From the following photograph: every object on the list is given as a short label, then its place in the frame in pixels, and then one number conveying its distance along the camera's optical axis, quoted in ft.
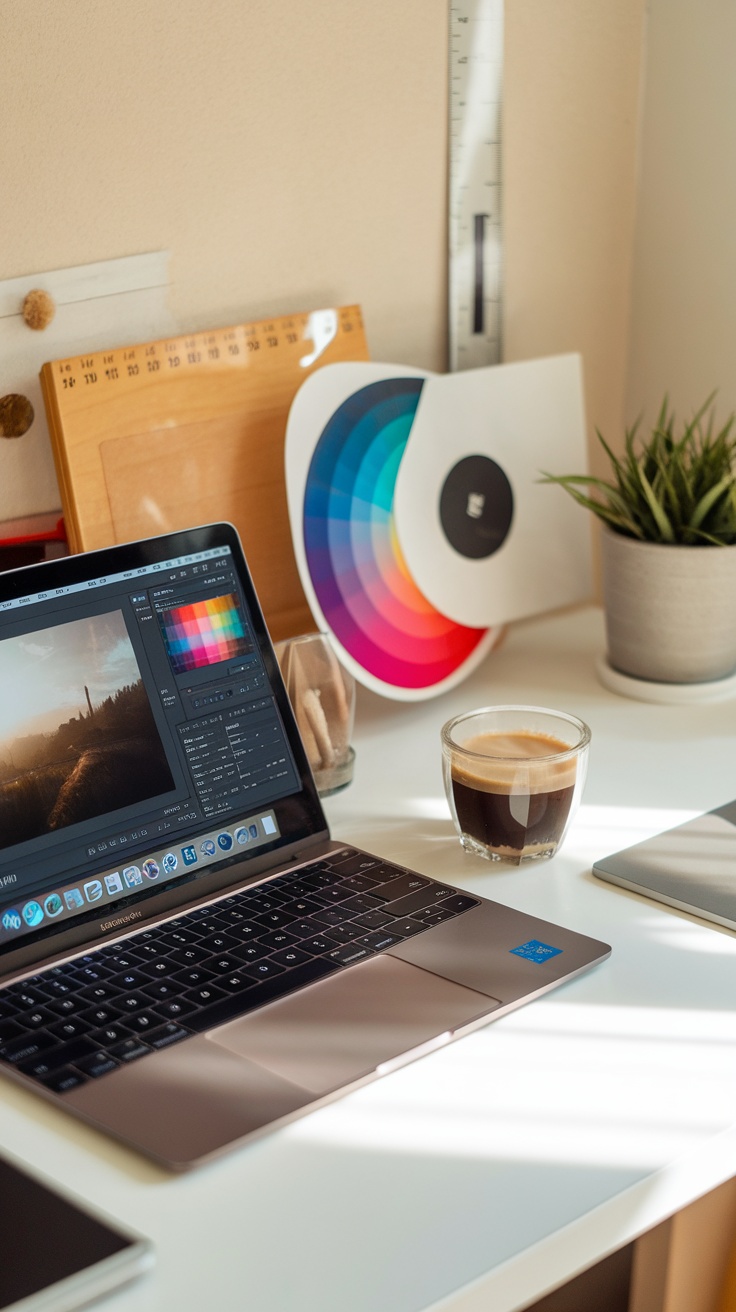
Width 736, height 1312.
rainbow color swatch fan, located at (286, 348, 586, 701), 3.56
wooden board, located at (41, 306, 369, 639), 3.24
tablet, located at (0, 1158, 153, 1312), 1.71
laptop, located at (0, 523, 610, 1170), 2.19
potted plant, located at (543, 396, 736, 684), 3.72
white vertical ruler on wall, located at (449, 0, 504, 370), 3.91
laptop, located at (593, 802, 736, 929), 2.72
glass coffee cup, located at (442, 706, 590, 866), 2.84
